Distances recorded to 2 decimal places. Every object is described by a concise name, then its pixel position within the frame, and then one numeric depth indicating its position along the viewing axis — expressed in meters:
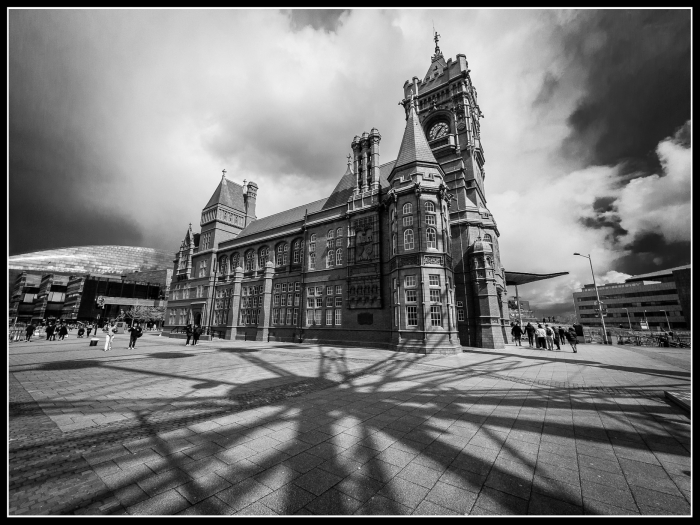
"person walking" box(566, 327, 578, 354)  20.21
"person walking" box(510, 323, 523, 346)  26.98
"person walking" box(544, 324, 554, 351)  22.21
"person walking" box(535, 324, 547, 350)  21.92
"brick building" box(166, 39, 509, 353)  22.69
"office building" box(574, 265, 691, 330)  75.44
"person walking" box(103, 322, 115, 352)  19.30
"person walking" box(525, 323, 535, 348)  25.07
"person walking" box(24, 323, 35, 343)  28.27
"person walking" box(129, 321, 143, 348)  19.66
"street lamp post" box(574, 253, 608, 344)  28.56
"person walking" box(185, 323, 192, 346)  25.72
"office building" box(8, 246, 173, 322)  94.81
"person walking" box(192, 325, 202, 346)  25.91
